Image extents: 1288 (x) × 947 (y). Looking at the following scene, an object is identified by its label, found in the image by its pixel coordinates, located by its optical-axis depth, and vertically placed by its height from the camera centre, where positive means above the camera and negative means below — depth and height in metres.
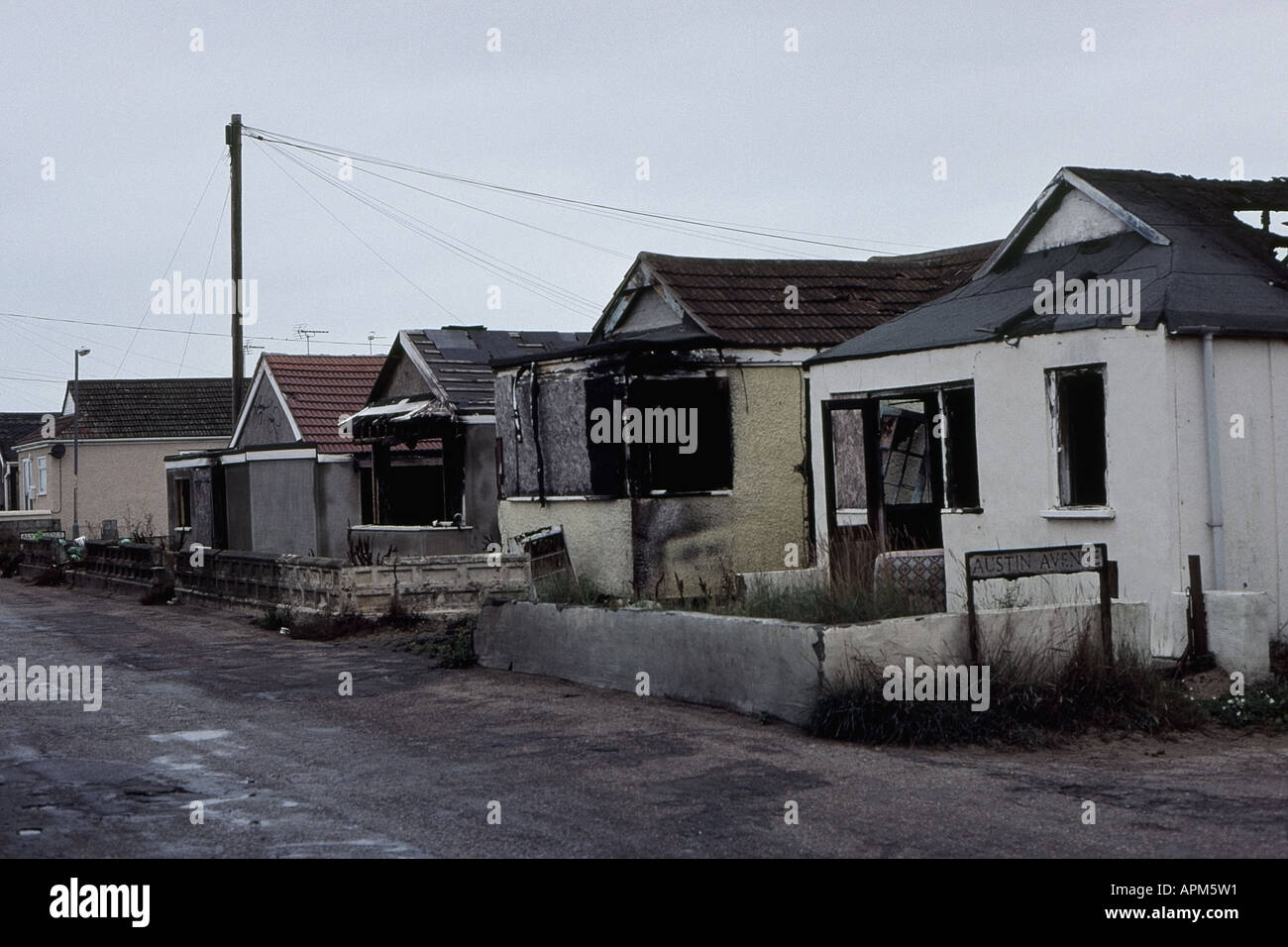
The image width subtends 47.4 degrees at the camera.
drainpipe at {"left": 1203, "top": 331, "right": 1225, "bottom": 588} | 11.31 +0.05
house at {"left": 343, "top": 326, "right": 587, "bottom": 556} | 23.16 +1.29
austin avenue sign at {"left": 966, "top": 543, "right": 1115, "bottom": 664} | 10.06 -0.48
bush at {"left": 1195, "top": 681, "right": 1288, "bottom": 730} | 9.78 -1.52
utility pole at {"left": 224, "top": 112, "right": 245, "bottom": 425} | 27.61 +5.84
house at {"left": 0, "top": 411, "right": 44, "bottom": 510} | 59.78 +3.05
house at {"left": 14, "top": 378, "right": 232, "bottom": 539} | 51.94 +2.90
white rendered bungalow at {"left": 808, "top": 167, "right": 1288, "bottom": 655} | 11.37 +0.88
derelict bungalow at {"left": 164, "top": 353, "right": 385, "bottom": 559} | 26.38 +0.98
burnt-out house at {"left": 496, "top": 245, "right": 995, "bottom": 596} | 17.02 +0.95
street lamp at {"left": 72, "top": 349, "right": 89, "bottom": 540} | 48.33 +3.11
